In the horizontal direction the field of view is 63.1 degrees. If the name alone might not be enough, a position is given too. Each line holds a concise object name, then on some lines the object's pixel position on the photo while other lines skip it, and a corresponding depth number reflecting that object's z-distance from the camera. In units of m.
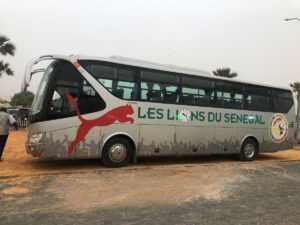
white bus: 6.58
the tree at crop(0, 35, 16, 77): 20.07
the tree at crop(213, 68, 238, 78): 29.56
